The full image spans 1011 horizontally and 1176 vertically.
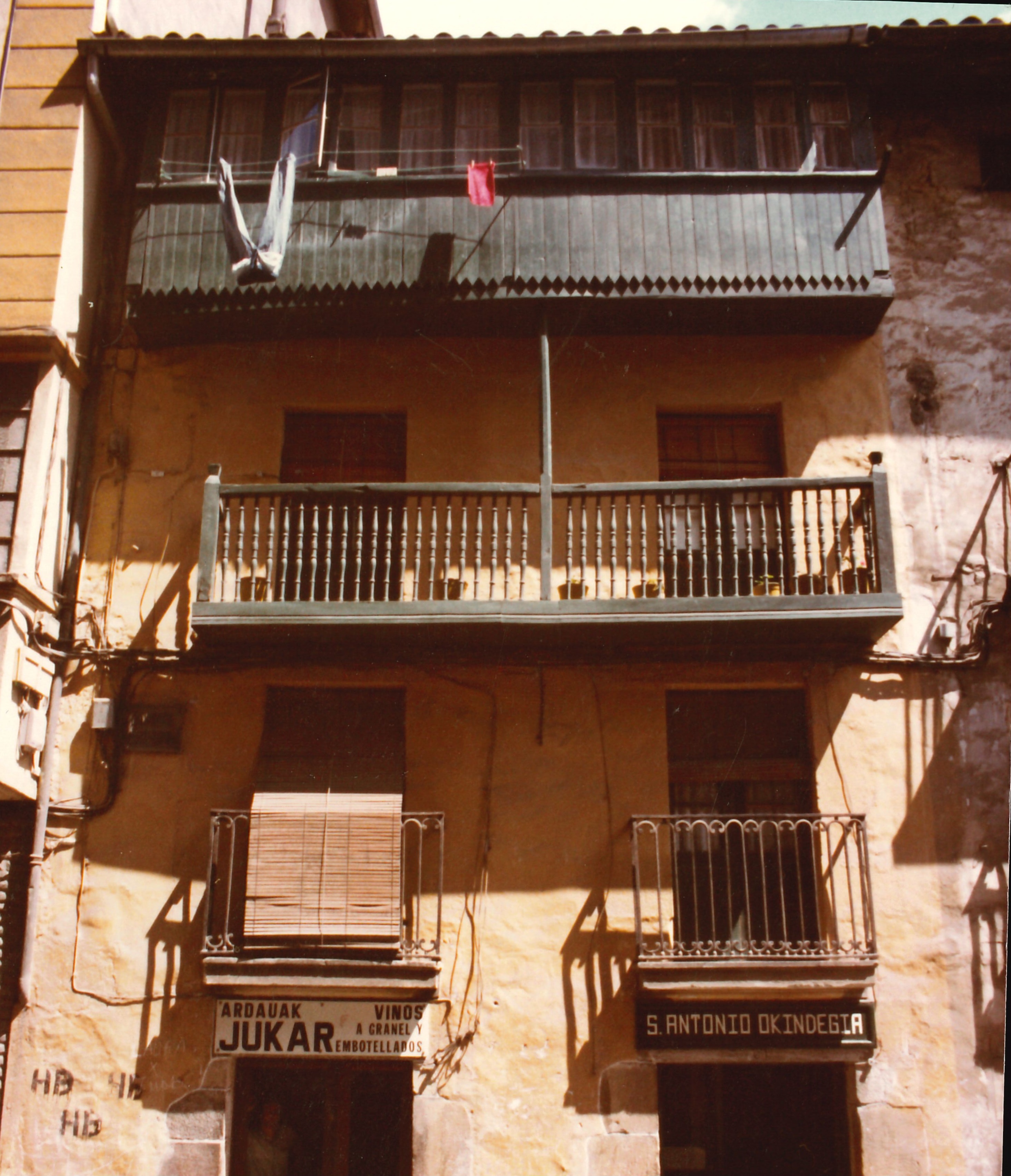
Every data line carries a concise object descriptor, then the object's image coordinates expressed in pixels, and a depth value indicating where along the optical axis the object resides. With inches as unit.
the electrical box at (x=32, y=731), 370.0
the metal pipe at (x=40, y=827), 361.1
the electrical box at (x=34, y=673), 366.0
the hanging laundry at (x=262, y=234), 385.4
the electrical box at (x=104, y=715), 381.4
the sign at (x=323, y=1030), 345.1
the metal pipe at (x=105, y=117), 418.3
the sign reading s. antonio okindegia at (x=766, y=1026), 343.9
